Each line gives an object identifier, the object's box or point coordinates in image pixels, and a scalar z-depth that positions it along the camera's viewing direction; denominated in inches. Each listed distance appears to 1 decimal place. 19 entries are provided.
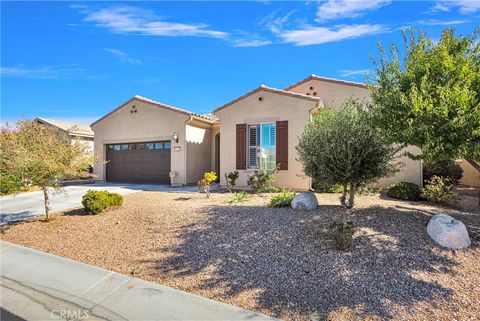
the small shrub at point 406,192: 393.1
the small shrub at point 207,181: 404.2
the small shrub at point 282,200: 301.4
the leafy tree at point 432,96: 185.9
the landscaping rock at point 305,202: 278.1
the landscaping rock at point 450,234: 189.9
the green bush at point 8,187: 454.8
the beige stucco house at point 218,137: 472.1
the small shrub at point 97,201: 318.0
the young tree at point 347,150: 252.5
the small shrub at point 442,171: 519.5
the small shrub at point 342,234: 186.1
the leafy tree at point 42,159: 282.0
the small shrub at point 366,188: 283.0
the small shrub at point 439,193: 360.8
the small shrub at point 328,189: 416.3
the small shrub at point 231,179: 485.4
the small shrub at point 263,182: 449.1
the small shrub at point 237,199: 343.3
